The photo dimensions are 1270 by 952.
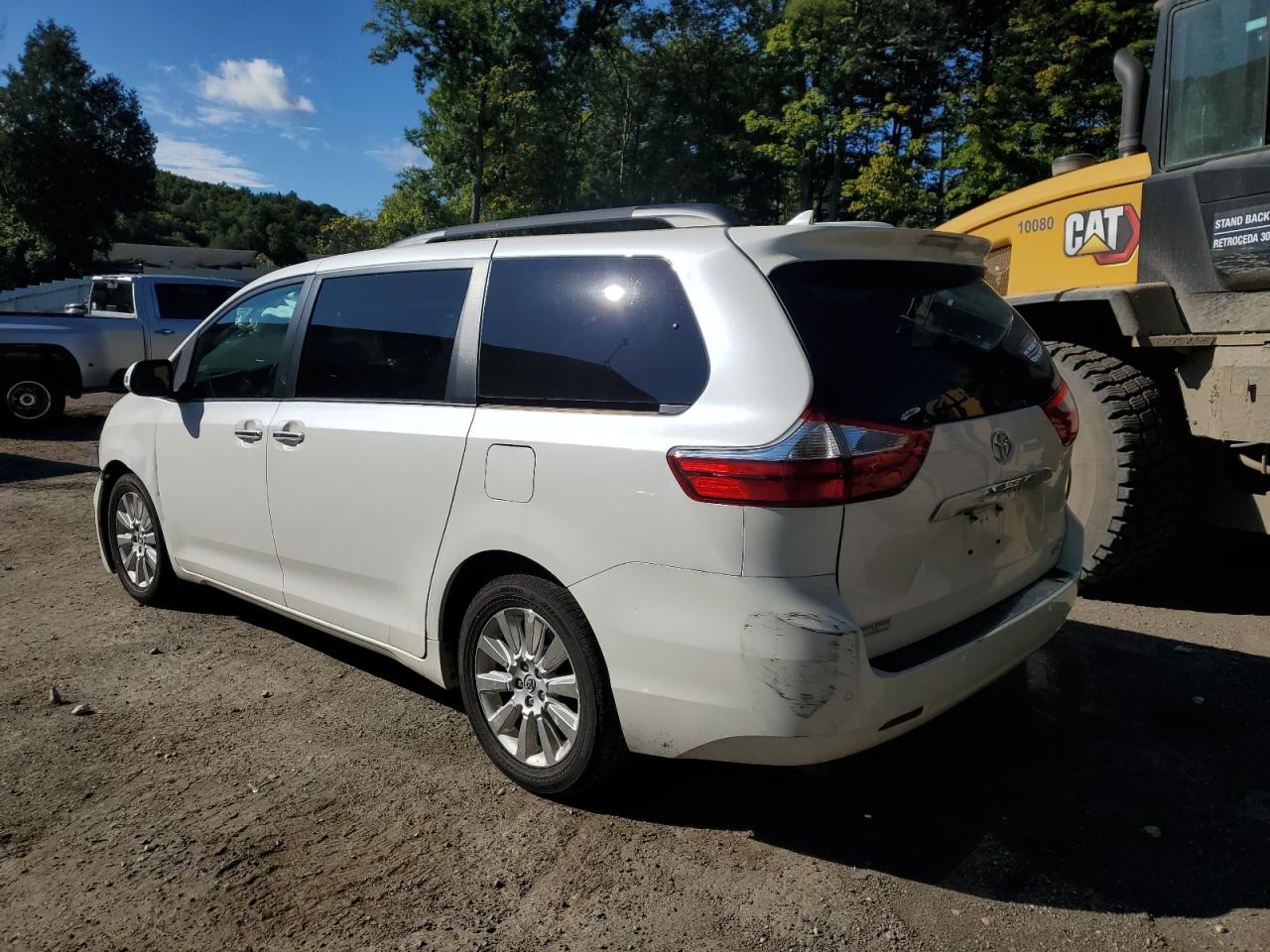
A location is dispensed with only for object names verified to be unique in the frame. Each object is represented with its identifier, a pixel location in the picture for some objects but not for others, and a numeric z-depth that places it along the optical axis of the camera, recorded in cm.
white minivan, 239
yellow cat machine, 406
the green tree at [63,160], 4809
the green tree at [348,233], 4119
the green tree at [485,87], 2738
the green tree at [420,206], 3030
